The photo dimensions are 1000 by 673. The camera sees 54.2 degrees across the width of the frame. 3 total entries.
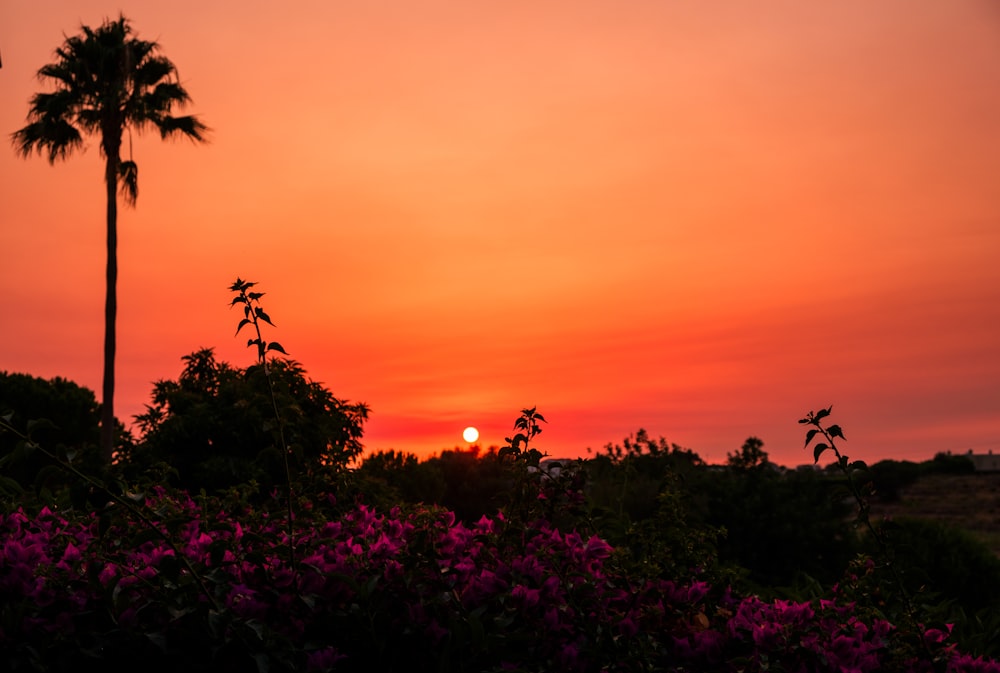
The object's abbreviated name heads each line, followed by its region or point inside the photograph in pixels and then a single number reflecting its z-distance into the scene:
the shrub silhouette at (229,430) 11.33
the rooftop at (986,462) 41.59
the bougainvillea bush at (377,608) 4.09
